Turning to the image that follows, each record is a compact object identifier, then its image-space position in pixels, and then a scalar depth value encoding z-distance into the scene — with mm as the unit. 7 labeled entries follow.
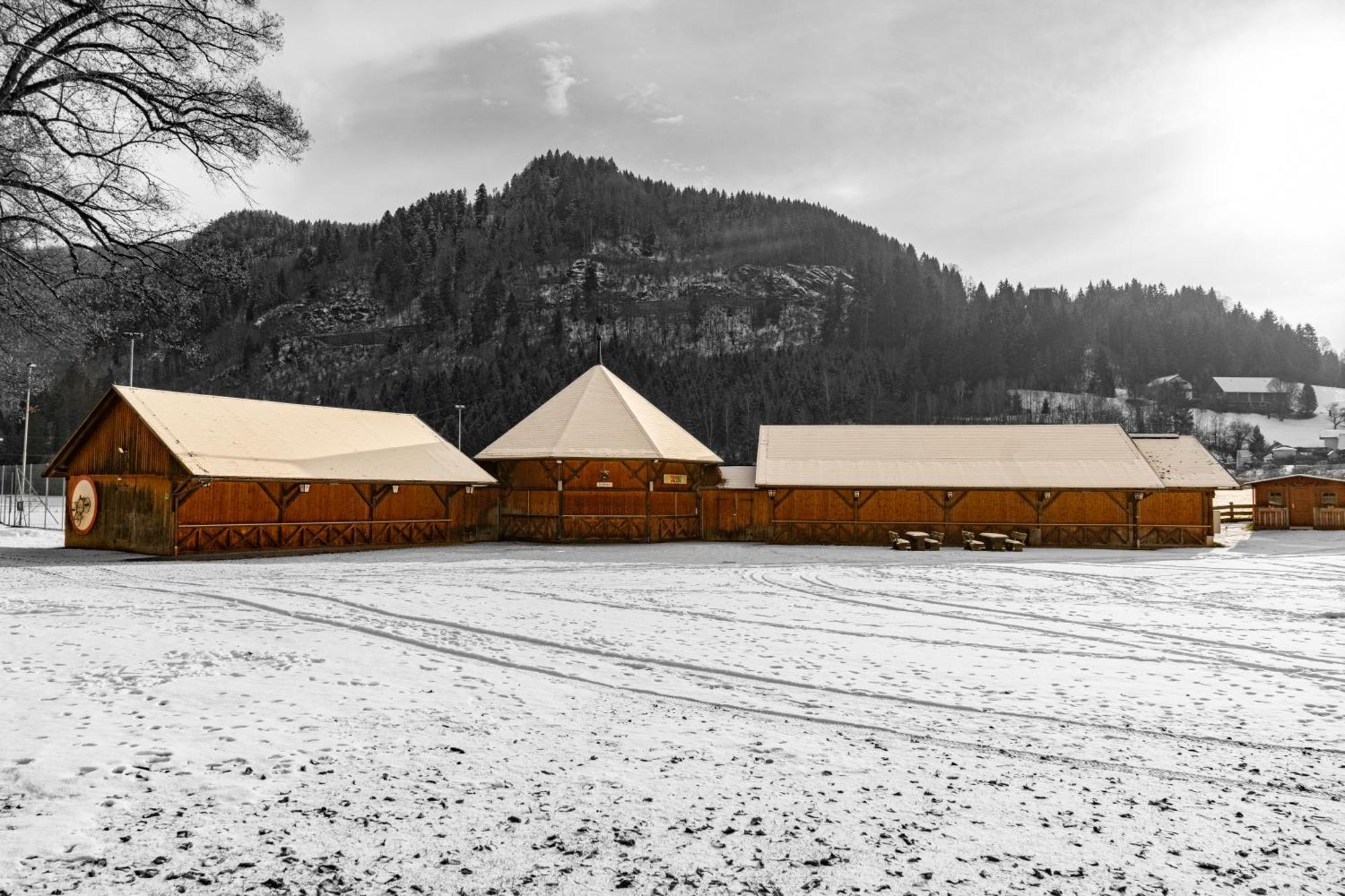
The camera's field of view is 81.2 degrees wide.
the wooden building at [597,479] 32594
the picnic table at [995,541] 28953
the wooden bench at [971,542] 29453
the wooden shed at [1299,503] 39938
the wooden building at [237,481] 24766
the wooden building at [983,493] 31500
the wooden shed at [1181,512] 31547
